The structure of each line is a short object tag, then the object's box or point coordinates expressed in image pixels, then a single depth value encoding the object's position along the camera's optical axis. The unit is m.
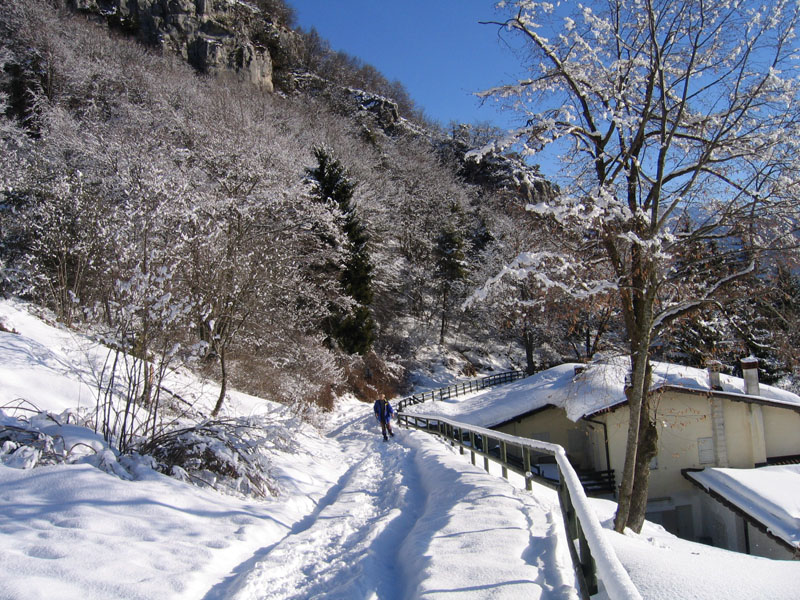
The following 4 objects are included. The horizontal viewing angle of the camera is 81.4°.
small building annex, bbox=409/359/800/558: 18.58
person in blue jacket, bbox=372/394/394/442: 16.50
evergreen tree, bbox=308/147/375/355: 28.89
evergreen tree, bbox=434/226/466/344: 43.41
